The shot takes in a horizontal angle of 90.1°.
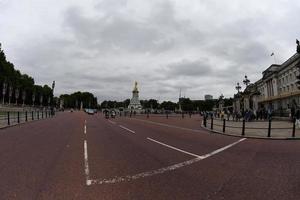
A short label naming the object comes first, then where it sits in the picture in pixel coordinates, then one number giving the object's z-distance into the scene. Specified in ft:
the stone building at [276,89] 111.64
